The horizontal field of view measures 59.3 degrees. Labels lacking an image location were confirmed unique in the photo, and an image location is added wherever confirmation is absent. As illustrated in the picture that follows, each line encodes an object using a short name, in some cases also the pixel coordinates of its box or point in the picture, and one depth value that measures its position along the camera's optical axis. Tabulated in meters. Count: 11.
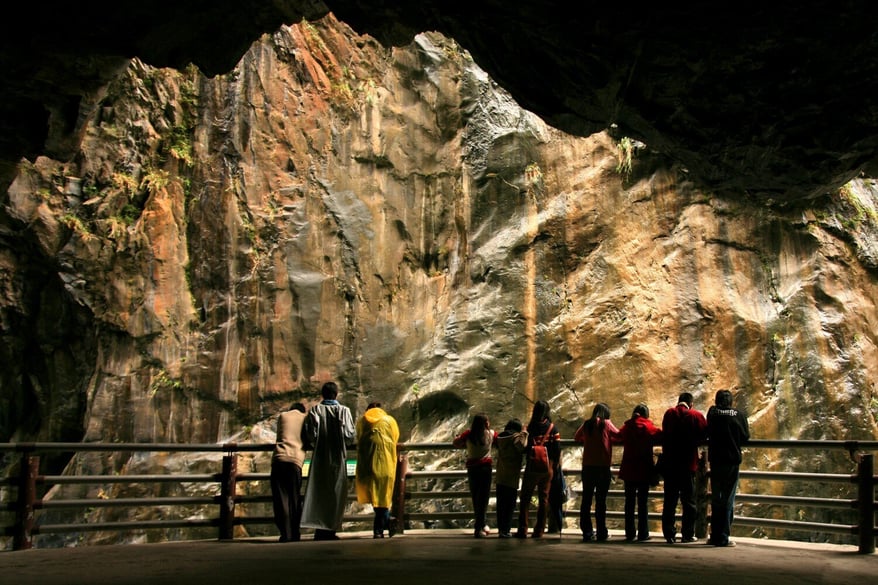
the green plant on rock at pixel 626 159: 16.94
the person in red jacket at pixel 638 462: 9.05
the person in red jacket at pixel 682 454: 8.81
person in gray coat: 9.26
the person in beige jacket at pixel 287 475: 9.19
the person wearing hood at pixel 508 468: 9.45
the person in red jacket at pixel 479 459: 9.56
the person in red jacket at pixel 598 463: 9.34
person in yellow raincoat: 9.44
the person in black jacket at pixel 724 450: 8.54
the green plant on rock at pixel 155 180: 17.25
